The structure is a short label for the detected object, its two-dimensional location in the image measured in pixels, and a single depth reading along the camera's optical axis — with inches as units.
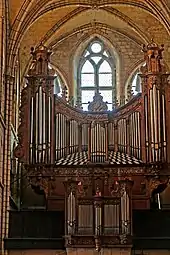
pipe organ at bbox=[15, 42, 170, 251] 769.6
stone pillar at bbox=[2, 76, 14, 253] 792.9
